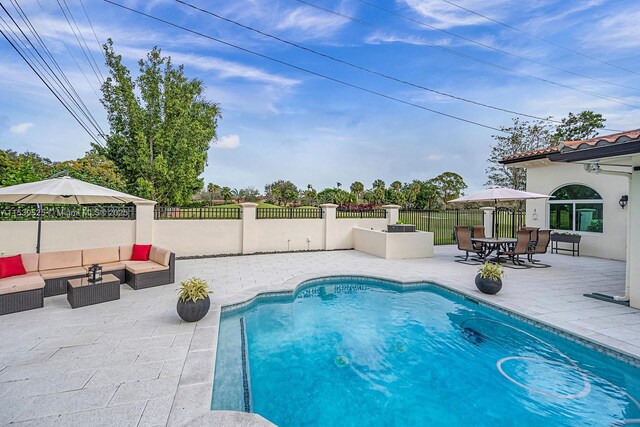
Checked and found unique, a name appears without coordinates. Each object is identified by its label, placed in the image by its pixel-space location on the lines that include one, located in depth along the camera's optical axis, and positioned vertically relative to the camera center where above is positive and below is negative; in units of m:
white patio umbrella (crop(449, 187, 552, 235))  9.12 +0.68
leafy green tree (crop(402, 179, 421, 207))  38.41 +3.74
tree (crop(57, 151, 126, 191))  10.42 +2.61
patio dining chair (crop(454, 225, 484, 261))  9.68 -0.84
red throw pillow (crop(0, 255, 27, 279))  5.10 -1.02
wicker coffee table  4.94 -1.41
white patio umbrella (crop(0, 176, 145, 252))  5.31 +0.36
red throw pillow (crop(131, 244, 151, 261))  7.01 -1.00
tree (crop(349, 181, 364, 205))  54.42 +5.05
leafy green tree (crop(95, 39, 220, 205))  12.74 +3.88
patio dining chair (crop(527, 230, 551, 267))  9.20 -0.84
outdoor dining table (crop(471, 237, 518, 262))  9.24 -0.90
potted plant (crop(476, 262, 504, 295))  5.86 -1.30
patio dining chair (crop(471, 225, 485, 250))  10.50 -0.59
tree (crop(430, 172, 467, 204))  45.84 +5.12
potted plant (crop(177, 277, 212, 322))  4.31 -1.35
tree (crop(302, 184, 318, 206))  43.85 +3.59
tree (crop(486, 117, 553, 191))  18.61 +4.77
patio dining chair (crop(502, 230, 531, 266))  8.73 -0.80
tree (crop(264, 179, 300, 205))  46.22 +3.87
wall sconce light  9.60 +0.56
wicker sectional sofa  4.73 -1.21
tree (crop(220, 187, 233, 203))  49.02 +3.91
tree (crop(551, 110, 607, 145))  18.33 +5.89
